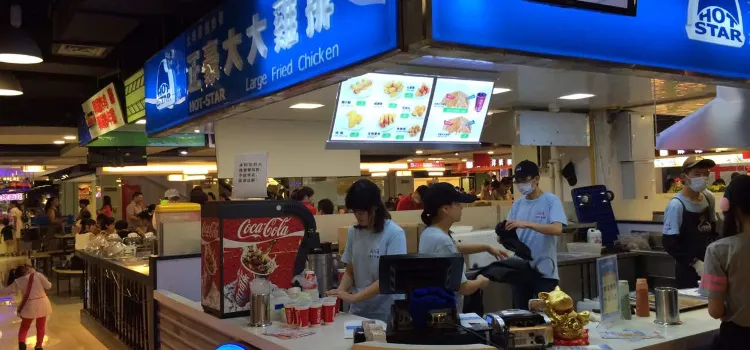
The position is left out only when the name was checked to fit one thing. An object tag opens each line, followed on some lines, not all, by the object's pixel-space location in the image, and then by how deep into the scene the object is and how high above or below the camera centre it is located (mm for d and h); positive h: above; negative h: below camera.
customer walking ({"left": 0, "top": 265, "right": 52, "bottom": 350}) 6711 -1105
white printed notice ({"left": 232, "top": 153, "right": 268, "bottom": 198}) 3262 +108
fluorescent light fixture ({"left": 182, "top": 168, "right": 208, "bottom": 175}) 17062 +726
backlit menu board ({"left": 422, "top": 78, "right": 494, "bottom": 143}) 5312 +705
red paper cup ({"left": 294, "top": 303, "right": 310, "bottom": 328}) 2752 -534
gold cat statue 2404 -515
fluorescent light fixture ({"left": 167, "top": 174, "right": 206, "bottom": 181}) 18703 +634
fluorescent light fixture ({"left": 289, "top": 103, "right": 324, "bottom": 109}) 6332 +911
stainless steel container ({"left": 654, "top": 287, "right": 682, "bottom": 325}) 2799 -560
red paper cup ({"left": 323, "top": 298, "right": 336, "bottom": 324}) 2852 -540
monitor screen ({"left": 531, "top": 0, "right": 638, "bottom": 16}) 2463 +738
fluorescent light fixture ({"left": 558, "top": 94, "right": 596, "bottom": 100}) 6633 +968
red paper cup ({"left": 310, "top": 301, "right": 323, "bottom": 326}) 2791 -539
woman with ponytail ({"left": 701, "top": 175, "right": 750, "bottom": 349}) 2426 -365
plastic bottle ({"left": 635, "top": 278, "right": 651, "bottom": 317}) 2988 -567
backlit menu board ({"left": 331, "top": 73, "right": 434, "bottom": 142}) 4992 +700
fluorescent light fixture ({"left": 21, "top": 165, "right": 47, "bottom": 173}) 17202 +968
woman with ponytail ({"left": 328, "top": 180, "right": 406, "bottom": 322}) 3334 -273
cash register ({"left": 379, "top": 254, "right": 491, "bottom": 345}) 2189 -382
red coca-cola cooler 3039 -262
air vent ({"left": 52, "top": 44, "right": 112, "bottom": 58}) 5598 +1404
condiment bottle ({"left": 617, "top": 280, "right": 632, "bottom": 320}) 2898 -545
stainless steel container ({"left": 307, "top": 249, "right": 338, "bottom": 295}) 4152 -498
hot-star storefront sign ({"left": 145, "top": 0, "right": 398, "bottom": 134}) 2418 +725
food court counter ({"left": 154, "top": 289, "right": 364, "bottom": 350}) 2498 -638
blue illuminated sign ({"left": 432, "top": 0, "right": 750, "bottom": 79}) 2258 +642
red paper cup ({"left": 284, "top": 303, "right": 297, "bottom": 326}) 2760 -535
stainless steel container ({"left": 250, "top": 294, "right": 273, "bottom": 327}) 2820 -523
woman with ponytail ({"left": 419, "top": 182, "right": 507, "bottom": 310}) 3352 -141
